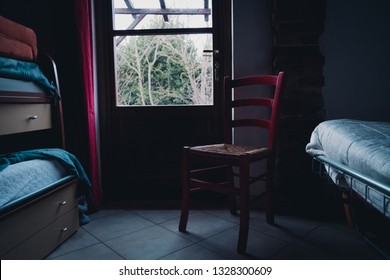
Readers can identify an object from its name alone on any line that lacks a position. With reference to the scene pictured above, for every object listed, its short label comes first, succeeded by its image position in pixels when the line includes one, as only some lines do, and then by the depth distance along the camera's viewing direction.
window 2.42
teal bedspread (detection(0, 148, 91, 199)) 1.45
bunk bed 1.28
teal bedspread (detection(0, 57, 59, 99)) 1.44
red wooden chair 1.56
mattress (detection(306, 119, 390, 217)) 0.84
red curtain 2.08
